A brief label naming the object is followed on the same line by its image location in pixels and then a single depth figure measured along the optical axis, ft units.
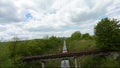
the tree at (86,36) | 154.61
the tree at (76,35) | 159.26
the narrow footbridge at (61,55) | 95.75
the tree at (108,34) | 91.17
